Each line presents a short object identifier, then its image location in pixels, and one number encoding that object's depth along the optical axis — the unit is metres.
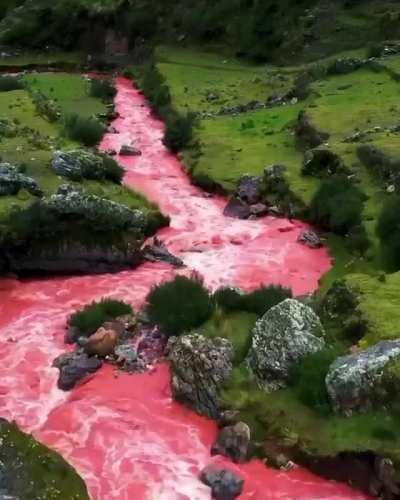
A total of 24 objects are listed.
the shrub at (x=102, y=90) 69.94
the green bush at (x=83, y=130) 50.47
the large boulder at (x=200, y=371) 23.03
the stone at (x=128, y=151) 52.38
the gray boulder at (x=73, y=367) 24.72
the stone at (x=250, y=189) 41.91
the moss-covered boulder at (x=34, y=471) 16.06
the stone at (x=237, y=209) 40.69
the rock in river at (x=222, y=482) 19.53
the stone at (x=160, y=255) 34.69
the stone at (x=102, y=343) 26.03
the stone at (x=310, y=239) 36.47
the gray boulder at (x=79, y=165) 38.78
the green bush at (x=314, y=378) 21.30
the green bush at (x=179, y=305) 26.38
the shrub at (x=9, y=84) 67.75
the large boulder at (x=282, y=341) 22.66
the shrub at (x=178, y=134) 52.72
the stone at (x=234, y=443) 20.94
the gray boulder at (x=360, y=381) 20.42
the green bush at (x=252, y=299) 27.31
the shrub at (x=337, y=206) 36.00
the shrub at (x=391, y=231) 30.47
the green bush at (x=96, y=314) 27.32
